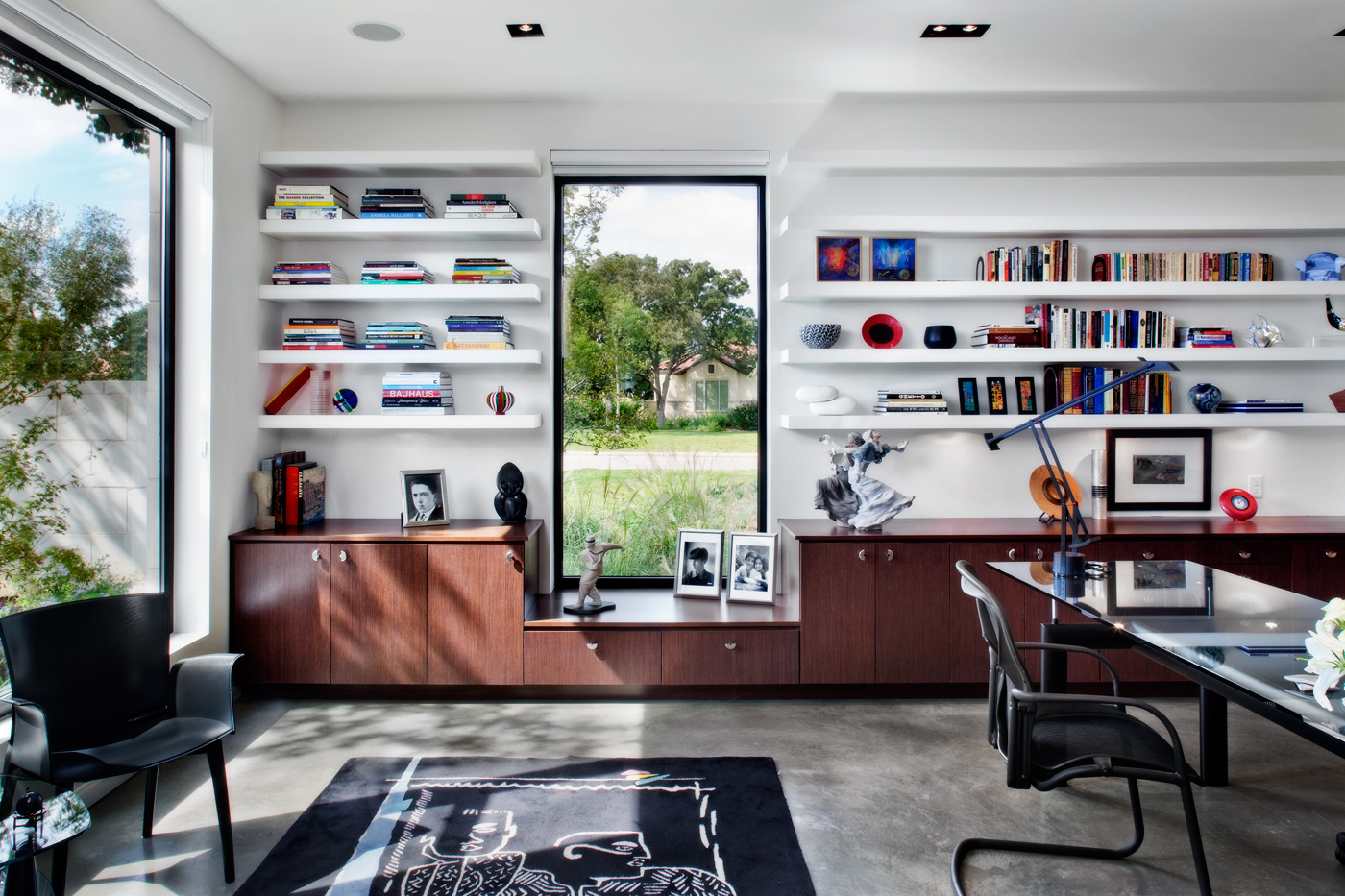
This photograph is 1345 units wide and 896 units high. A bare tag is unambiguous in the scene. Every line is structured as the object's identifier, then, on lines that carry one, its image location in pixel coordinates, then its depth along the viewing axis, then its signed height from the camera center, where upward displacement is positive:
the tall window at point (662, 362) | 4.22 +0.46
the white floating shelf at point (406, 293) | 3.85 +0.76
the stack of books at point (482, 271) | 3.95 +0.88
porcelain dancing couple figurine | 3.73 -0.19
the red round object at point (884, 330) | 4.08 +0.61
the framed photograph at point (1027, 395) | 4.01 +0.28
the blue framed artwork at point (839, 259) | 4.04 +0.96
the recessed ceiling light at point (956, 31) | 3.25 +1.70
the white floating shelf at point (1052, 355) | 3.86 +0.46
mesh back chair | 2.04 -0.77
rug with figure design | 2.28 -1.20
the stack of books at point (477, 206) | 3.89 +1.18
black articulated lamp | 2.88 -0.37
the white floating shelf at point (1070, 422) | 3.87 +0.14
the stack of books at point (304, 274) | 3.89 +0.86
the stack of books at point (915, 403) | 3.94 +0.23
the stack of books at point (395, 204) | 3.90 +1.20
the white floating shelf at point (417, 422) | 3.88 +0.14
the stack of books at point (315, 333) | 3.93 +0.57
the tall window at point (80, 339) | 2.56 +0.39
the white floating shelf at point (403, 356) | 3.86 +0.45
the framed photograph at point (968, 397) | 4.05 +0.27
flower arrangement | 1.69 -0.43
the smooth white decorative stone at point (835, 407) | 3.95 +0.21
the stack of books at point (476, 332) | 3.93 +0.58
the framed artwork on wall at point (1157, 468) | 4.09 -0.09
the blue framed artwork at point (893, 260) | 4.04 +0.95
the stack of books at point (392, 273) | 3.93 +0.87
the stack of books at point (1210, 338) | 3.97 +0.55
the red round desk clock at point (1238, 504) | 3.97 -0.26
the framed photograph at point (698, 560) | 4.04 -0.55
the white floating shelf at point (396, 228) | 3.86 +1.07
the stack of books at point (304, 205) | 3.89 +1.19
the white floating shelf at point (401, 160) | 3.83 +1.38
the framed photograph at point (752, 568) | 3.93 -0.57
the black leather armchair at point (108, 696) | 2.12 -0.72
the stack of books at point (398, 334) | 3.92 +0.57
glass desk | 1.75 -0.50
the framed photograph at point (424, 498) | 3.90 -0.23
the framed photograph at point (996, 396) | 4.02 +0.28
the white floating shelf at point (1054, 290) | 3.86 +0.77
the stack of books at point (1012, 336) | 3.91 +0.56
